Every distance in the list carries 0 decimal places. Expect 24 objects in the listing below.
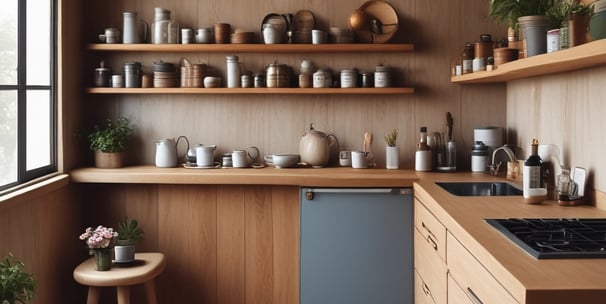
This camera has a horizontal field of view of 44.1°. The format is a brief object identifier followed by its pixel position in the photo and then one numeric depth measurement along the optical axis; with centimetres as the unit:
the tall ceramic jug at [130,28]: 458
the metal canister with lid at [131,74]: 459
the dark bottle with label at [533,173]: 327
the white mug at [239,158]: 450
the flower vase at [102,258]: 373
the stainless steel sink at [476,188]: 390
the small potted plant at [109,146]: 449
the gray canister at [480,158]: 434
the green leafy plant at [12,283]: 255
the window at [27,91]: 343
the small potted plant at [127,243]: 386
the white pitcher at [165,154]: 454
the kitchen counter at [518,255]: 180
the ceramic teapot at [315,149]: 448
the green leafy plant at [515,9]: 327
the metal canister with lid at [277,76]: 452
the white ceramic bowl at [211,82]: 454
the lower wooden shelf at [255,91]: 445
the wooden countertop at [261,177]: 411
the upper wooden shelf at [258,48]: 446
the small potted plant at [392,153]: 444
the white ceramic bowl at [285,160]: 447
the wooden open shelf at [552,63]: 240
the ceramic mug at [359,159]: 446
